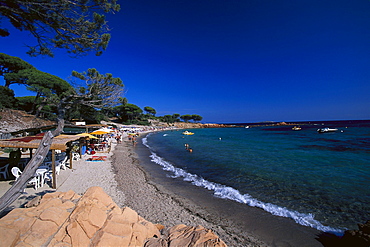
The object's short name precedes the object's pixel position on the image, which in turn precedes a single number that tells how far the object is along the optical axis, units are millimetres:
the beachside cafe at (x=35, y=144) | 5754
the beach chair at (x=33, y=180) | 6263
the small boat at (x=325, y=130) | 40031
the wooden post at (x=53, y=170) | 6441
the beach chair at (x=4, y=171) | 6875
